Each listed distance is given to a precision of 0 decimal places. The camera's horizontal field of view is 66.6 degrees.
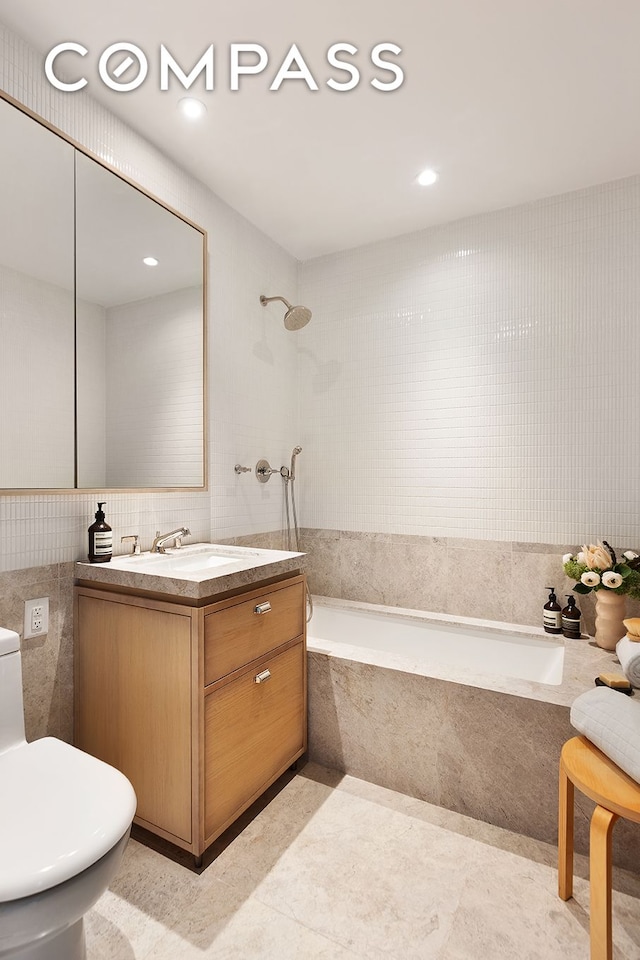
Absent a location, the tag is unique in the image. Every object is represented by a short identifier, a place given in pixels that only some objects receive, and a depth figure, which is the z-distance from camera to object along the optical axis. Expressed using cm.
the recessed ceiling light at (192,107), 182
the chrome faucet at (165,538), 202
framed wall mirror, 159
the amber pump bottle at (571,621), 226
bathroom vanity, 150
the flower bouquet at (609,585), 207
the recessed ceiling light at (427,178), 224
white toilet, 89
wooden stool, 112
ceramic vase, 210
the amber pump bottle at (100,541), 174
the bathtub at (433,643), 208
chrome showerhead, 259
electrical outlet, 158
